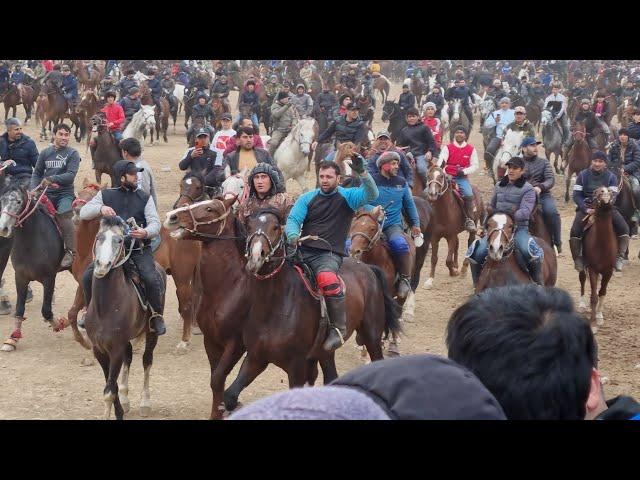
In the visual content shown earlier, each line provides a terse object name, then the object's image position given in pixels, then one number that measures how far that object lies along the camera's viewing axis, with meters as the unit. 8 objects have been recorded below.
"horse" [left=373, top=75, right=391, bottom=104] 40.64
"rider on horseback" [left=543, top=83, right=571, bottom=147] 24.27
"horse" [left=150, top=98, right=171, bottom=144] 28.68
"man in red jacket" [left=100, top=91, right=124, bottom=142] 20.84
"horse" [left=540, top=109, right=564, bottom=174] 23.94
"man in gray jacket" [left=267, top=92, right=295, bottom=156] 19.86
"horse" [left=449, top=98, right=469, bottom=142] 28.59
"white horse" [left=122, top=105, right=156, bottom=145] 21.55
